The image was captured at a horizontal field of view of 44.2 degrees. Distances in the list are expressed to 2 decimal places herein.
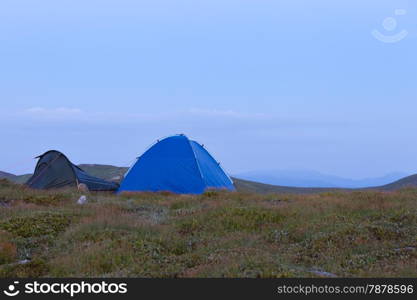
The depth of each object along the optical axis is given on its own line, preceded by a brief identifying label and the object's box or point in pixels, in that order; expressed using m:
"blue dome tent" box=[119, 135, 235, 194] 22.78
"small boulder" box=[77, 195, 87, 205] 17.72
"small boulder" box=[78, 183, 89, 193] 22.78
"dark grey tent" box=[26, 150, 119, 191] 24.20
